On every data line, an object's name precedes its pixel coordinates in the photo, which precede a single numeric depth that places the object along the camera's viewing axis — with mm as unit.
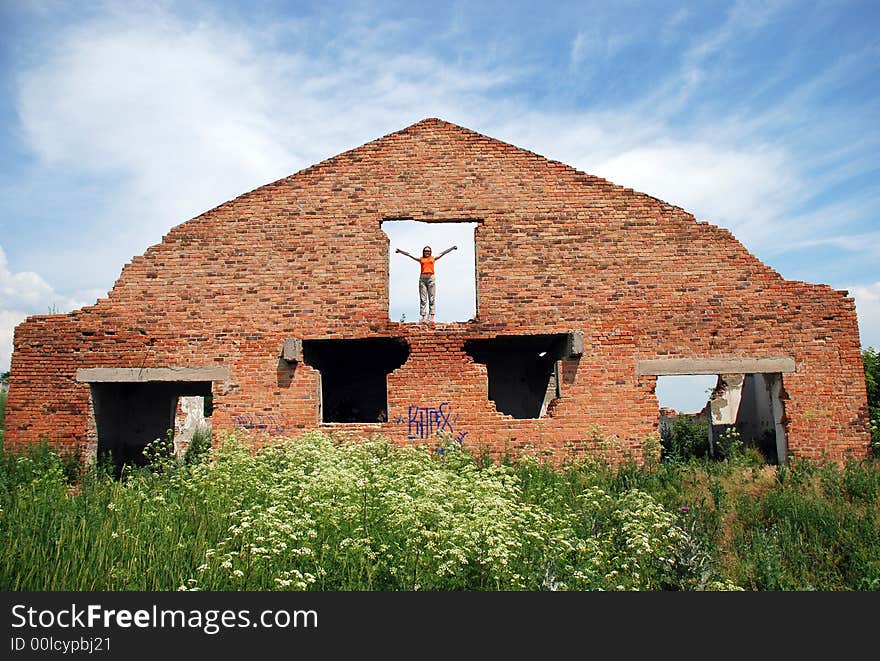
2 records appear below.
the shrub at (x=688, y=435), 16172
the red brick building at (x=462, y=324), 9602
